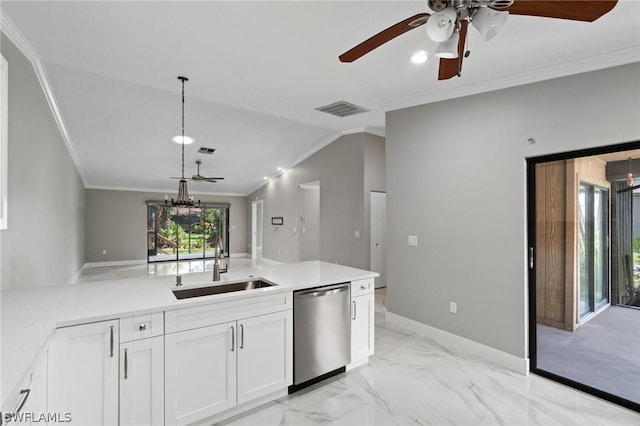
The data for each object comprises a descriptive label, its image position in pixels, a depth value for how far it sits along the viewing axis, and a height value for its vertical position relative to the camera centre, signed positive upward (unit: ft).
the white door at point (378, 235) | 18.75 -1.19
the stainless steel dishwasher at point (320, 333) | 7.84 -3.08
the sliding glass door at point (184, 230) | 32.40 -1.52
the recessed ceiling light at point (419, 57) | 8.73 +4.58
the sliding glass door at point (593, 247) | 8.29 -0.87
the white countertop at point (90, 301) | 4.10 -1.69
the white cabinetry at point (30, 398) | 3.32 -2.27
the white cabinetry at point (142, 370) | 5.64 -2.85
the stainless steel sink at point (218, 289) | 7.59 -1.87
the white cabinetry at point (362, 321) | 8.99 -3.10
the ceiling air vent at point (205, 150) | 21.29 +4.66
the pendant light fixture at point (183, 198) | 12.22 +0.81
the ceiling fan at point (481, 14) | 4.34 +3.02
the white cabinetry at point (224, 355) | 6.17 -3.02
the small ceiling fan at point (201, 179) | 18.80 +2.33
